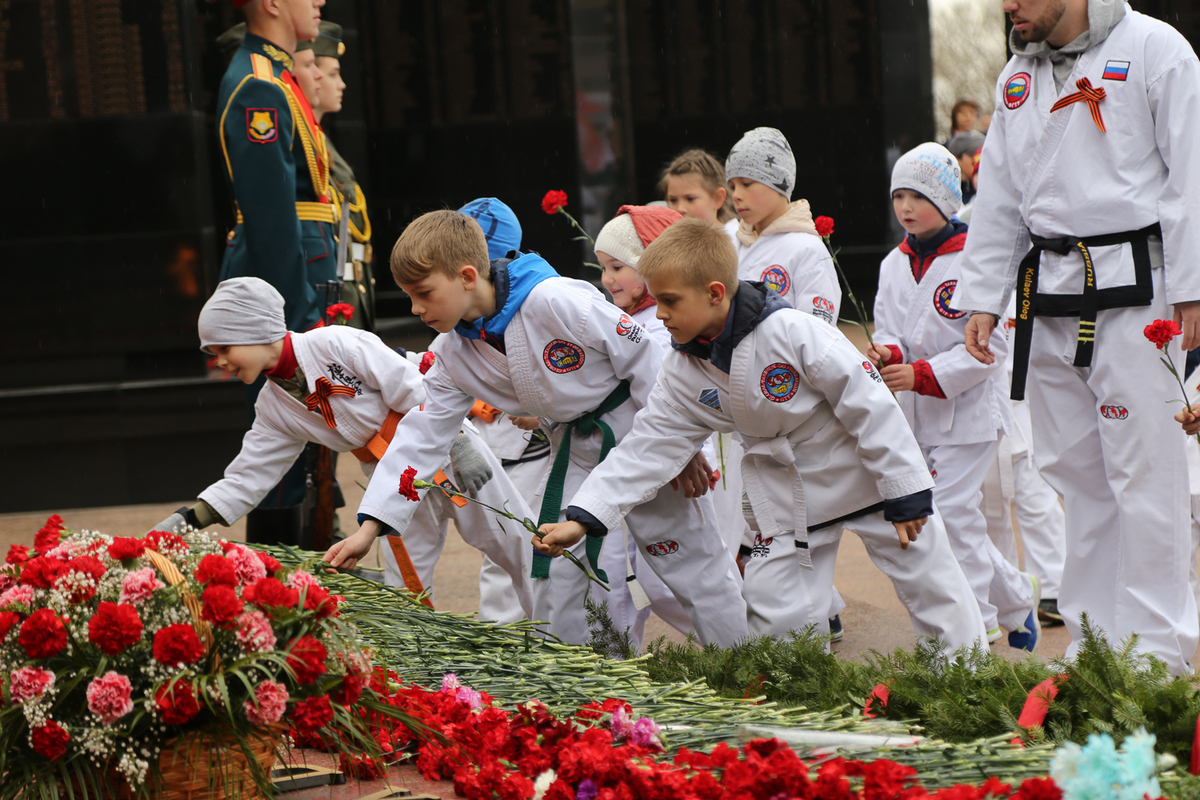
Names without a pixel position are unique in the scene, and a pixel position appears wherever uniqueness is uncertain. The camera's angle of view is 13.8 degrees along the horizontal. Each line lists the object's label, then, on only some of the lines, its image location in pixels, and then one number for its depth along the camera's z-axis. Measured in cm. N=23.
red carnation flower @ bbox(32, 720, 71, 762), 839
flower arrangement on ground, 839
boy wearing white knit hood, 998
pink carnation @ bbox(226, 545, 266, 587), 854
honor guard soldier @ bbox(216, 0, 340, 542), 1069
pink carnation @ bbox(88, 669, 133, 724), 837
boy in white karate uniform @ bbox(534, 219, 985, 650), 928
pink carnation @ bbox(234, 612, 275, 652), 843
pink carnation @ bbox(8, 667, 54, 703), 840
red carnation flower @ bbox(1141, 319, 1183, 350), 911
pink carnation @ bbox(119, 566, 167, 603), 845
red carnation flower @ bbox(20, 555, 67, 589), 851
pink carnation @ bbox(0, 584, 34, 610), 849
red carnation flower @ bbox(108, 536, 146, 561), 852
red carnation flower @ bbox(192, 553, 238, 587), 848
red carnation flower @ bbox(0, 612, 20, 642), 846
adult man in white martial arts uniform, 933
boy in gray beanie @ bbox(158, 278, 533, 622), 989
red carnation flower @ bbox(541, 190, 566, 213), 1007
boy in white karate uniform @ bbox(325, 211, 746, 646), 955
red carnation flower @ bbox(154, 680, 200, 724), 837
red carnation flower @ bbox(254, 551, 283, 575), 863
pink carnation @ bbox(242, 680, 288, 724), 838
